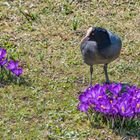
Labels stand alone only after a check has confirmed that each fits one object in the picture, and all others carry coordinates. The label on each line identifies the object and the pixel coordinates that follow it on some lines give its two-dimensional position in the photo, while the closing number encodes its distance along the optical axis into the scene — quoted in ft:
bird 51.52
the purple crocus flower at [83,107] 46.12
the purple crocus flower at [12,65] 53.18
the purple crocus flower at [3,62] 53.45
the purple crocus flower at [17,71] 53.11
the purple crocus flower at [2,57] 53.52
